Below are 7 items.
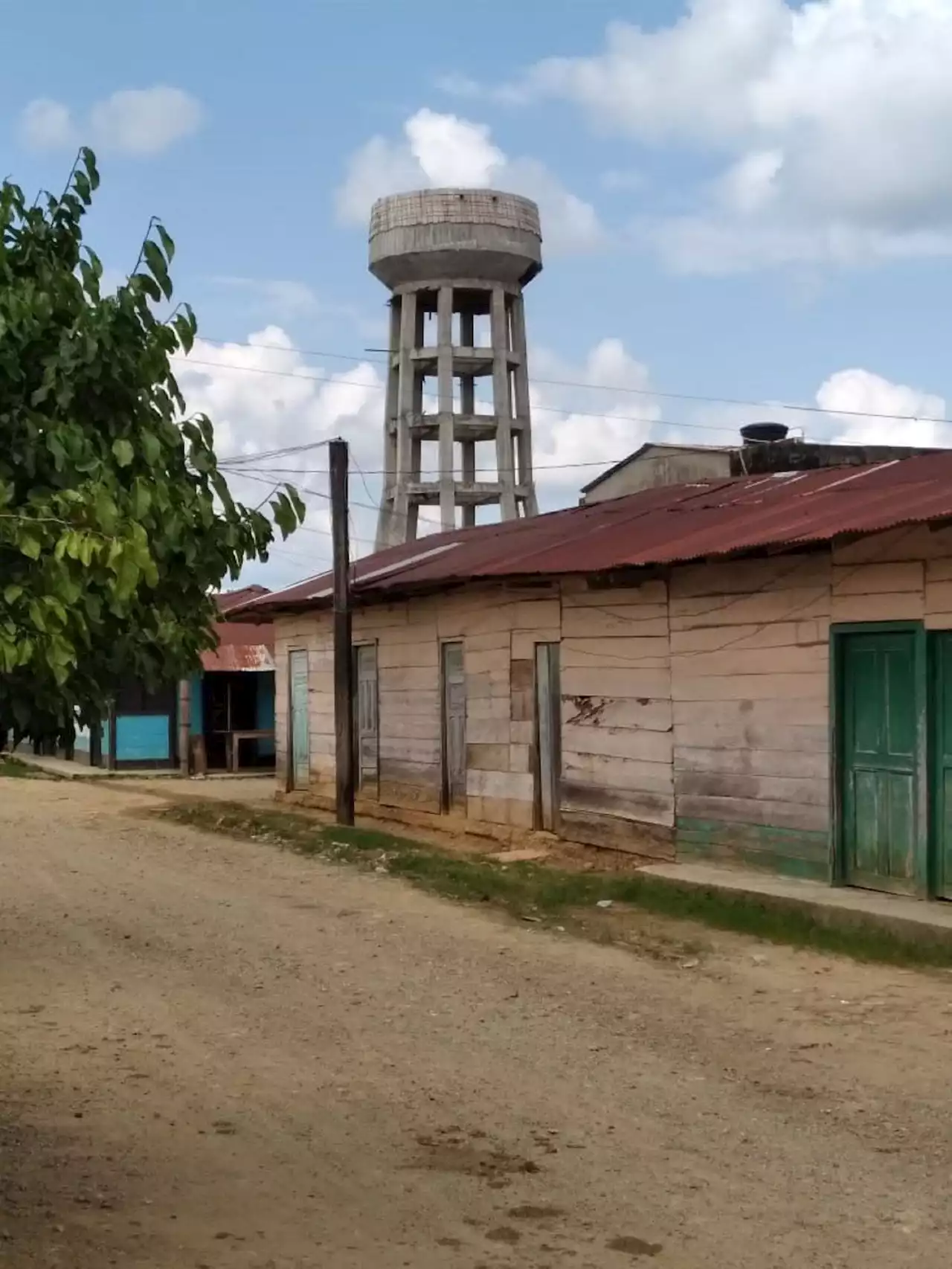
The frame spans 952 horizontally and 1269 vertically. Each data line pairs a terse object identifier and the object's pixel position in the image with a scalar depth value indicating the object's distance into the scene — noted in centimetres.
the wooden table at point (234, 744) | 2922
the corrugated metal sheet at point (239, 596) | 3125
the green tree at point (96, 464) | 401
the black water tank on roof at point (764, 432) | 2641
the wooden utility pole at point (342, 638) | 1712
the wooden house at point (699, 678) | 1042
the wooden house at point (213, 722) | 2934
